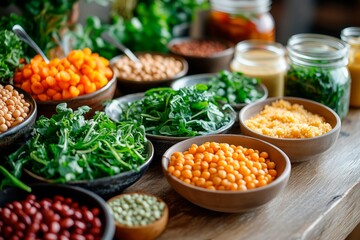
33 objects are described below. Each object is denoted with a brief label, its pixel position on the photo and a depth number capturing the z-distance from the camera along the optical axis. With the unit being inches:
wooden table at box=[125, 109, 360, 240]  28.5
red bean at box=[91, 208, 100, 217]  26.9
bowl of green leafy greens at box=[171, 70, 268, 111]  37.5
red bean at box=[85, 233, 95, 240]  26.0
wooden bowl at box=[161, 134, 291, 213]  28.1
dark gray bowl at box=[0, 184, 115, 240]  27.3
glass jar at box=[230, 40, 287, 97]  41.0
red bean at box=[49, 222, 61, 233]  25.9
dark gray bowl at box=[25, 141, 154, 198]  28.3
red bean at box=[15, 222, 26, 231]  26.1
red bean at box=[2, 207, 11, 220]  26.4
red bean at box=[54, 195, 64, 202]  27.5
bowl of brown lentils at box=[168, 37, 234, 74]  43.9
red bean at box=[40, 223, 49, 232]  25.9
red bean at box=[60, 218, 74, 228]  26.1
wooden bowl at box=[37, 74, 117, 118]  33.9
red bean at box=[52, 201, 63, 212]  26.6
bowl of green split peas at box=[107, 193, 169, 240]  27.0
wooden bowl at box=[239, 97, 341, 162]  32.4
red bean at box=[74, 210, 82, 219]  26.6
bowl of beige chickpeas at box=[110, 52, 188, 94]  39.8
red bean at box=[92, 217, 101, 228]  26.3
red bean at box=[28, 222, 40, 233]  25.8
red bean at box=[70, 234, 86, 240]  25.8
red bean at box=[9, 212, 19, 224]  26.2
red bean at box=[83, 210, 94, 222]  26.5
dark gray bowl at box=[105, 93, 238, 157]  32.5
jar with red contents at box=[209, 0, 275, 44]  47.4
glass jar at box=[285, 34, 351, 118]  37.6
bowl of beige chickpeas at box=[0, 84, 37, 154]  29.8
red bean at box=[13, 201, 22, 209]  26.8
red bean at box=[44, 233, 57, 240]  25.6
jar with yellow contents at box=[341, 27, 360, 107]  40.2
